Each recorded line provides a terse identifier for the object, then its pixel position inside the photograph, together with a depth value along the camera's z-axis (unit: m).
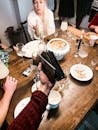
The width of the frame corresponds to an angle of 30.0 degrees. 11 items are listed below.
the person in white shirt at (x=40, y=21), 2.40
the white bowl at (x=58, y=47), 1.71
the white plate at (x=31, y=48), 1.86
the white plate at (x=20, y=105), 1.32
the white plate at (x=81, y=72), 1.62
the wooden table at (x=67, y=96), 1.28
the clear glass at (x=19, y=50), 1.87
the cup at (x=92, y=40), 2.04
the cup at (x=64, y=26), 2.34
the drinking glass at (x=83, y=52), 1.91
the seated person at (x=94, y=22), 2.67
